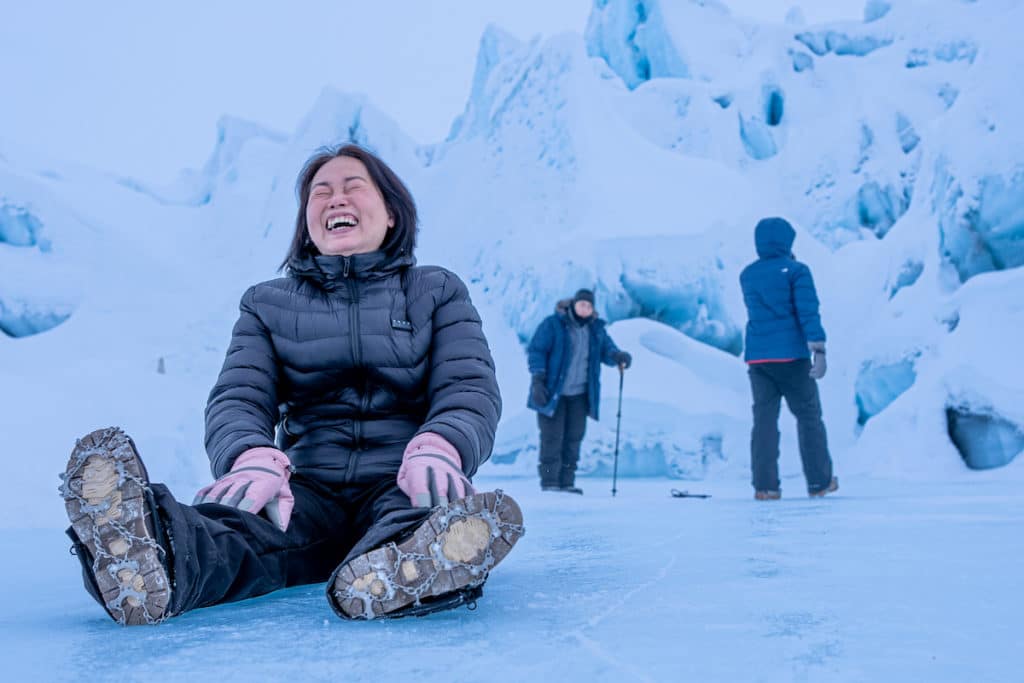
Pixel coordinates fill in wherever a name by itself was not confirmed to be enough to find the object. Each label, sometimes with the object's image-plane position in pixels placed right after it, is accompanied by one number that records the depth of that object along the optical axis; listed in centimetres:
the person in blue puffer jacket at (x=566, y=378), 465
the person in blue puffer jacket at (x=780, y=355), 365
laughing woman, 99
